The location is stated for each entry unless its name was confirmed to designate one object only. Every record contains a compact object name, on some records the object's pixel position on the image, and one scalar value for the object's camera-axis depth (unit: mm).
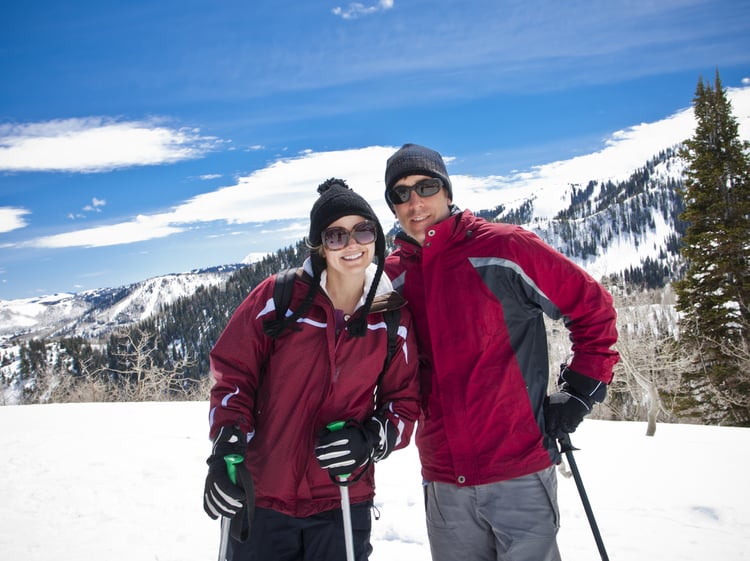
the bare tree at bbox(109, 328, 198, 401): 25156
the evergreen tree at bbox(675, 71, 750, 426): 18344
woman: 2172
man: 2395
